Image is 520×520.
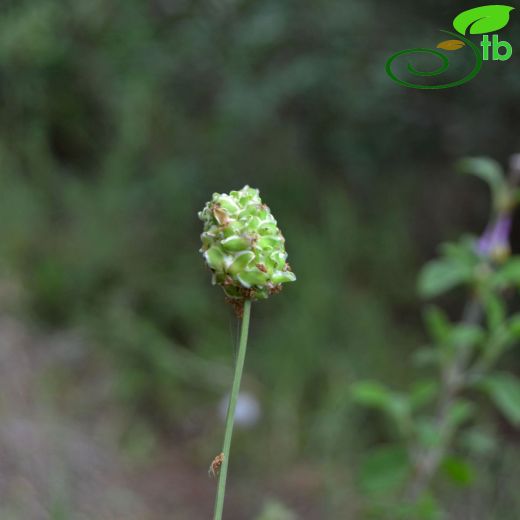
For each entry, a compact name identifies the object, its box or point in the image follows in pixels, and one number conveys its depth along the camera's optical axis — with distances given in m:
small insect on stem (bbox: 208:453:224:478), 0.35
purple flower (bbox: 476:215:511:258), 0.64
